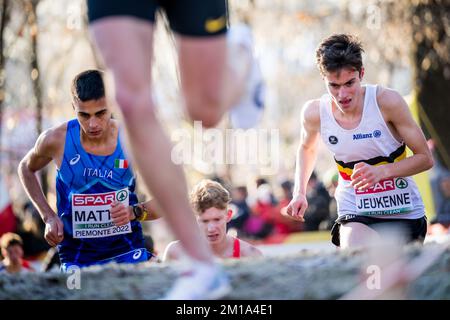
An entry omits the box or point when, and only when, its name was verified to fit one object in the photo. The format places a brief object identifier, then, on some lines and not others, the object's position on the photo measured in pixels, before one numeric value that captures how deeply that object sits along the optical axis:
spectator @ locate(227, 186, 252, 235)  15.67
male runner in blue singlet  5.78
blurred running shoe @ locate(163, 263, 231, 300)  3.33
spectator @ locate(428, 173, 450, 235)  10.85
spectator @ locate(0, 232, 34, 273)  8.70
